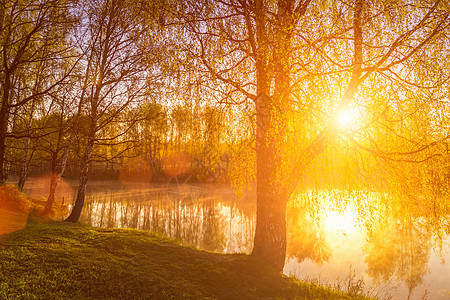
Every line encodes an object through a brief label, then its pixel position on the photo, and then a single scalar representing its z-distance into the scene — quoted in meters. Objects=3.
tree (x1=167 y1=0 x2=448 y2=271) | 5.64
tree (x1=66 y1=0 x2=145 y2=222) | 12.00
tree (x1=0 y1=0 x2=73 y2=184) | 7.58
